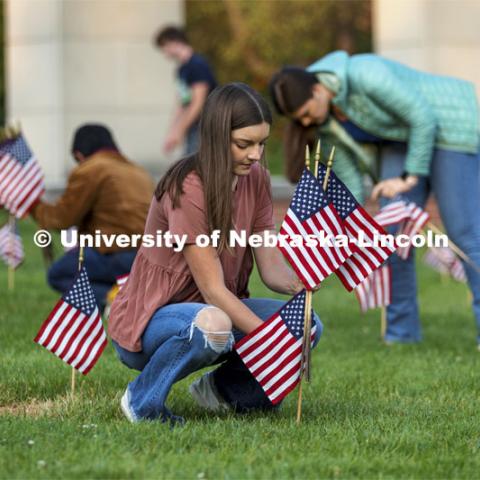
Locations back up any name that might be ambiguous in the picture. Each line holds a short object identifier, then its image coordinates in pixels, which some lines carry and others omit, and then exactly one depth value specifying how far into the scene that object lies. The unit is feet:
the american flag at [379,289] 59.77
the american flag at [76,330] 43.24
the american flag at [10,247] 69.51
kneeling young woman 37.65
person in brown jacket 62.75
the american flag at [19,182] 63.51
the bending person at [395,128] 55.47
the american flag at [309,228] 38.55
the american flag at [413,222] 58.49
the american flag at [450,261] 68.36
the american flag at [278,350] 38.04
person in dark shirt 93.97
